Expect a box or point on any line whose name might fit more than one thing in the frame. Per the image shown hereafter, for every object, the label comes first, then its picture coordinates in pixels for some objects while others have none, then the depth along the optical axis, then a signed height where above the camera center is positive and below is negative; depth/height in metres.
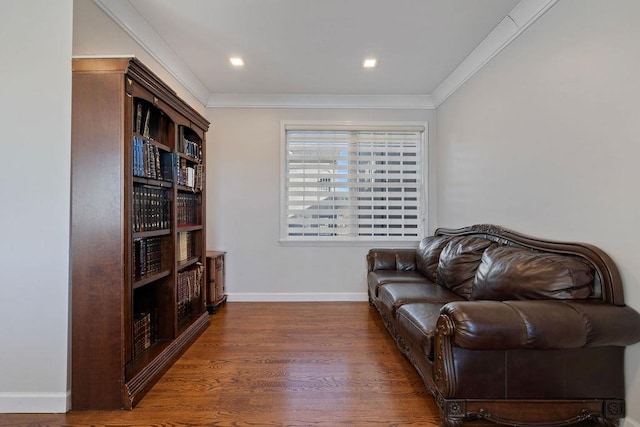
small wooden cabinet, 3.43 -0.74
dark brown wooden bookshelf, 1.77 -0.08
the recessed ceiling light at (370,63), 3.04 +1.58
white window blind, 3.98 +0.46
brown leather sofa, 1.42 -0.66
